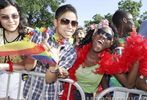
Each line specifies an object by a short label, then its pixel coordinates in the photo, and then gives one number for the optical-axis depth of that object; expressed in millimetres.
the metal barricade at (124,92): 1400
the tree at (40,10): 23355
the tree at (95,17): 25412
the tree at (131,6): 17531
